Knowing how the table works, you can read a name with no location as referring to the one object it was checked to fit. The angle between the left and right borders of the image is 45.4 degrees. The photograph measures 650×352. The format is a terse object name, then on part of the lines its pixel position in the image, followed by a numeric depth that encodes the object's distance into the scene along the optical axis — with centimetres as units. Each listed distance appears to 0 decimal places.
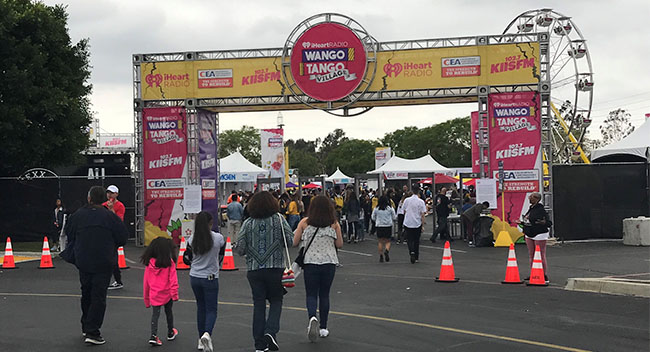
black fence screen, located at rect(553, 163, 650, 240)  2455
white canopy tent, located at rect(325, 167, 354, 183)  5975
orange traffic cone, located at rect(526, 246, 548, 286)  1388
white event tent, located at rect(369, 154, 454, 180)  4037
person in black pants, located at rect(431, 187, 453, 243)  2533
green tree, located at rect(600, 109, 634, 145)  7800
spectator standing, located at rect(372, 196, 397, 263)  1864
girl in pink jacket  898
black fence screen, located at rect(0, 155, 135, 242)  2731
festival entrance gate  2438
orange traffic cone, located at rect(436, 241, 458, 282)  1465
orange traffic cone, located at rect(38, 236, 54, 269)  1881
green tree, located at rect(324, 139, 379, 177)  10550
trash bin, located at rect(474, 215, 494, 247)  2334
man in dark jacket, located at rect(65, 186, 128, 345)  897
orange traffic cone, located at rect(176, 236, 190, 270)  1773
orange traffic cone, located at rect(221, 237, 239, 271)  1745
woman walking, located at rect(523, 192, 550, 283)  1409
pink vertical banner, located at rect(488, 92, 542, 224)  2417
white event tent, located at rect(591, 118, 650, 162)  2795
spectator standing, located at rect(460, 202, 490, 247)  2339
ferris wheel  3494
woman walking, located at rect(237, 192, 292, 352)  812
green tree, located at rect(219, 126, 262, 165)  10106
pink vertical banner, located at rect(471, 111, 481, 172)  3138
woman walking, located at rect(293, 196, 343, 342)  890
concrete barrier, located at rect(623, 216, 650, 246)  2248
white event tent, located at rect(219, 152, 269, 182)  4356
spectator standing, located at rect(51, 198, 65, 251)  2241
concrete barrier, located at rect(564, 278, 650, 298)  1243
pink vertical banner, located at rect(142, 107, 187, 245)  2567
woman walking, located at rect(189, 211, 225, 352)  848
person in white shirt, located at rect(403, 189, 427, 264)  1805
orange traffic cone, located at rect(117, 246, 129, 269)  1817
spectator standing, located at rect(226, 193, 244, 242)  2434
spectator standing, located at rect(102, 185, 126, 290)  1427
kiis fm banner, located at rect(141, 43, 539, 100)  2433
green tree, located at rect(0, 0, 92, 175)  2672
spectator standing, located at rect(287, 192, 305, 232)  2572
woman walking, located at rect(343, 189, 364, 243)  2559
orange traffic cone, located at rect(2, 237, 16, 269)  1878
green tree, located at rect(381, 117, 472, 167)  8938
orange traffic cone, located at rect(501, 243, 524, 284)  1427
